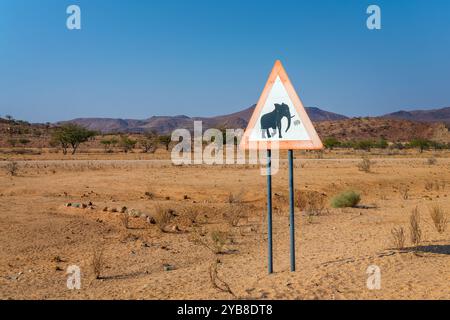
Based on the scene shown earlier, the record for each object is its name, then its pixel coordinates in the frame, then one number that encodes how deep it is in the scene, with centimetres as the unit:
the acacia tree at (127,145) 5730
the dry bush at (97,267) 701
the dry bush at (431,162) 3225
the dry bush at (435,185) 2044
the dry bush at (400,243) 748
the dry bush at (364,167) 2513
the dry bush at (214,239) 867
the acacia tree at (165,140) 6106
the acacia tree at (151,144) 5806
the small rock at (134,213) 1179
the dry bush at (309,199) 1275
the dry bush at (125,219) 1102
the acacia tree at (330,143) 5936
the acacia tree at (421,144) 5547
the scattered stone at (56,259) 817
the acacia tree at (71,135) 5197
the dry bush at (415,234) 788
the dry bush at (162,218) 1095
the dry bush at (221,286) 550
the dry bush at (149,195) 1655
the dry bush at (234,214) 1125
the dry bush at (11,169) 2320
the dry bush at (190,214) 1192
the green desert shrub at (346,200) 1402
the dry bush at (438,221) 923
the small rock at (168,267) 755
